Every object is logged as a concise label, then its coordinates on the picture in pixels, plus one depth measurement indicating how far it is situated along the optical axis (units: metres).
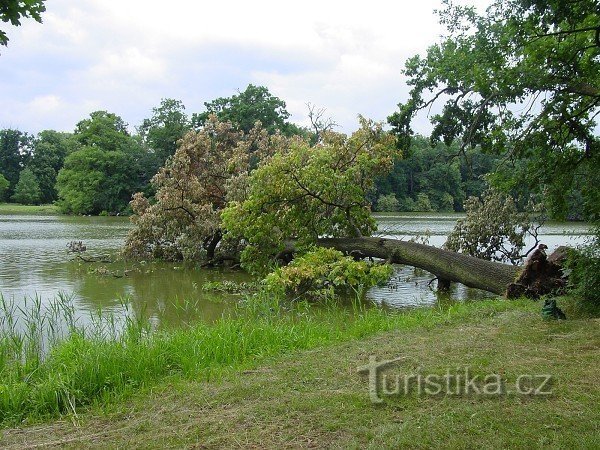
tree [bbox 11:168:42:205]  70.75
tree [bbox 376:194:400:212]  54.96
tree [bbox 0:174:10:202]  69.53
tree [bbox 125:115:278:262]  17.16
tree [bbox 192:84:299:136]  48.34
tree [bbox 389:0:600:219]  6.97
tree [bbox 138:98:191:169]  54.62
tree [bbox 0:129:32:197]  77.50
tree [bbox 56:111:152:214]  55.88
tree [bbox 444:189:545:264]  15.30
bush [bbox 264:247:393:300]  11.05
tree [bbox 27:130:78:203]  74.69
